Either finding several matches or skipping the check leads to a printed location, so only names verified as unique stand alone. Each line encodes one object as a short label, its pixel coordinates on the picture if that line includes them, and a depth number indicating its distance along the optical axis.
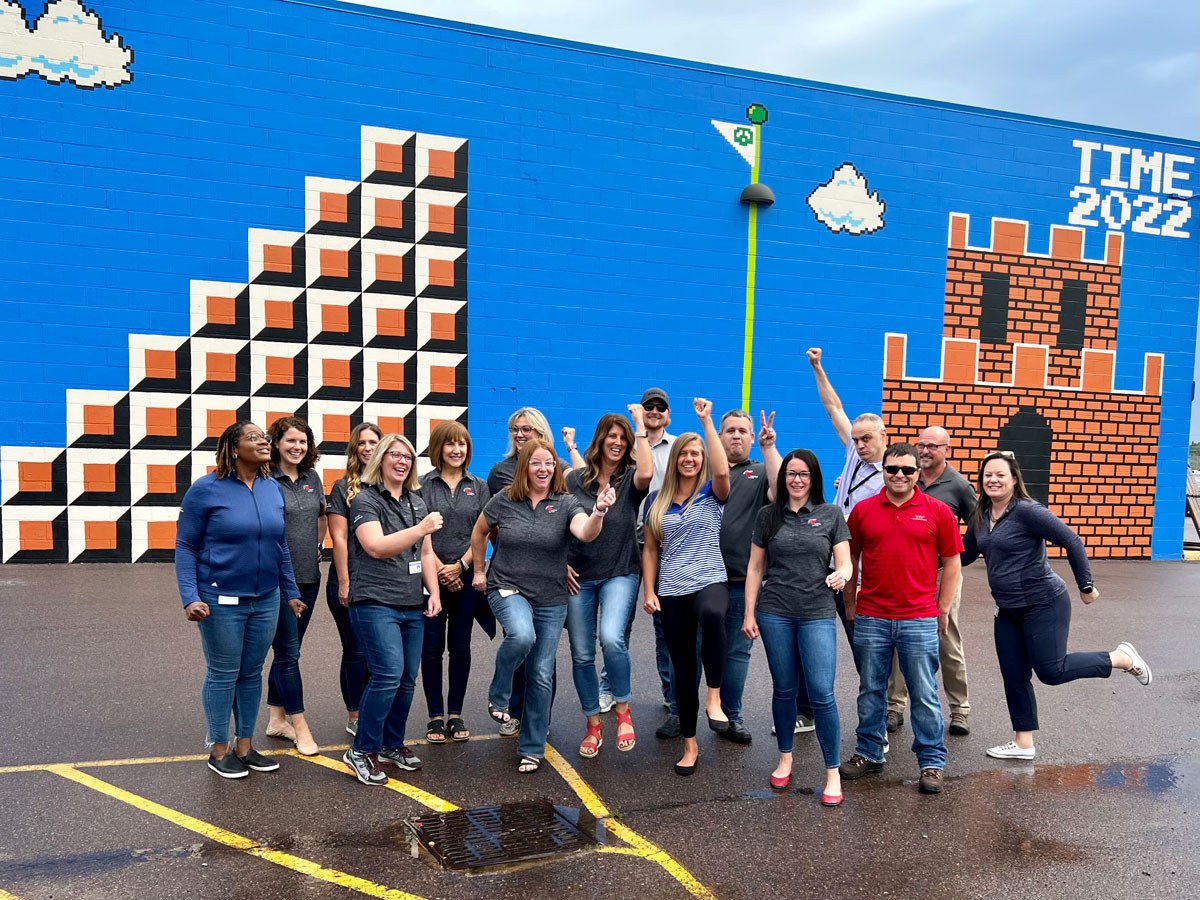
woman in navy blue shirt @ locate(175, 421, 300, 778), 4.61
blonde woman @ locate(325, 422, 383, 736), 5.14
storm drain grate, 3.93
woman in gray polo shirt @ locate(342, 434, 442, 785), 4.72
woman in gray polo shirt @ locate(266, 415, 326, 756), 5.20
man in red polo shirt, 4.85
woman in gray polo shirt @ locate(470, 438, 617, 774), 4.96
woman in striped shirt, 5.08
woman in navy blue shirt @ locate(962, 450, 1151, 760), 5.29
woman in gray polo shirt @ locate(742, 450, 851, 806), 4.68
